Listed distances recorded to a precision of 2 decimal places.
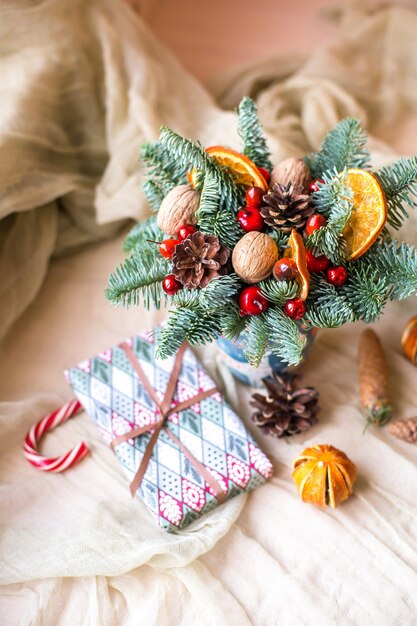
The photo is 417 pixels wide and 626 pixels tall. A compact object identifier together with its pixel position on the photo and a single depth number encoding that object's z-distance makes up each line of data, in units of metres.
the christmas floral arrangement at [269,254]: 0.69
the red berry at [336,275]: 0.70
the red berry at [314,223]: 0.70
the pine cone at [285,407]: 0.85
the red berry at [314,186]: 0.72
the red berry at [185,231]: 0.71
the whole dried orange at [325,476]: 0.77
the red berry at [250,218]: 0.71
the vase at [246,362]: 0.84
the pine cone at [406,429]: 0.84
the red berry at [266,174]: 0.76
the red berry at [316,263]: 0.70
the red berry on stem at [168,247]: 0.72
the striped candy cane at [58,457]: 0.87
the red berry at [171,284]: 0.72
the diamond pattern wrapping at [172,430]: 0.80
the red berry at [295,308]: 0.69
